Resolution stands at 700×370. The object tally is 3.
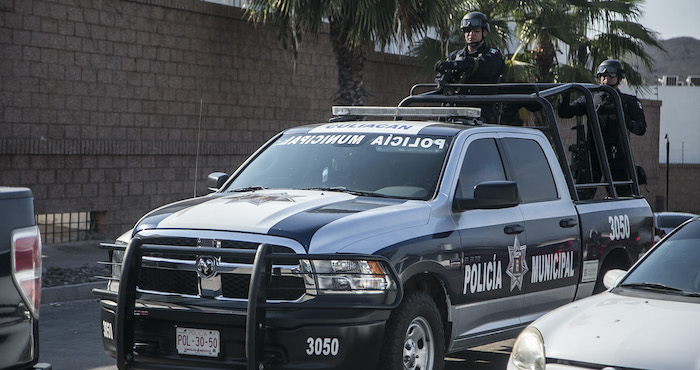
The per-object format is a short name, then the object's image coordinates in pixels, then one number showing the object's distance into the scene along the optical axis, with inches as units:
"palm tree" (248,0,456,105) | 638.5
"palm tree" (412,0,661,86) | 815.1
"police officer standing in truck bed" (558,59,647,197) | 362.9
